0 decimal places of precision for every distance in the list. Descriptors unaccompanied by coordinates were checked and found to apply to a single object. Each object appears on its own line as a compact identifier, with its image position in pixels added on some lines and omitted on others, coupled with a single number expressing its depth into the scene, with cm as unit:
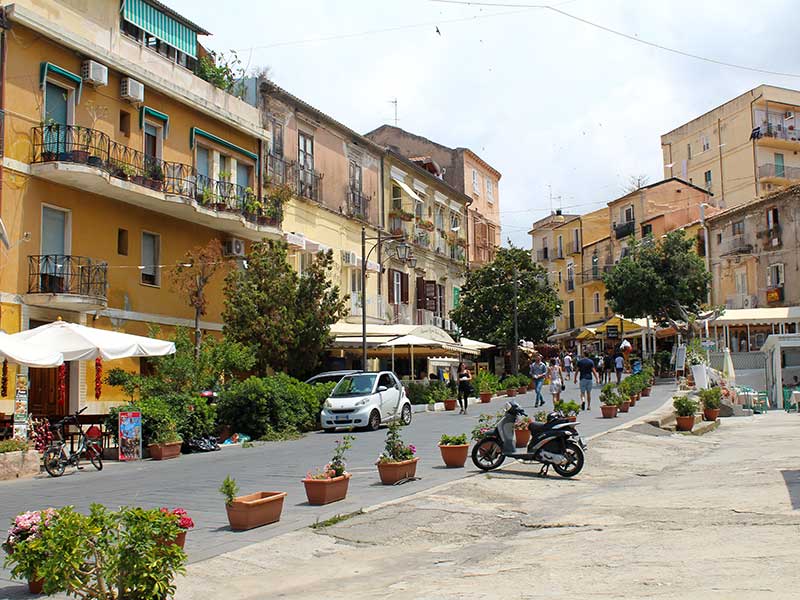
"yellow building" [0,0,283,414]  2123
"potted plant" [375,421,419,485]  1294
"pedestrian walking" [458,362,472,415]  2869
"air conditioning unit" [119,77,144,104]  2427
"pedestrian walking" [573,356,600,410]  2636
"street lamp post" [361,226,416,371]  2904
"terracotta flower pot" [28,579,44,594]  720
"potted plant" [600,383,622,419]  2408
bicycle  1563
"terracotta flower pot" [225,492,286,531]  967
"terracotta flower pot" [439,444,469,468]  1479
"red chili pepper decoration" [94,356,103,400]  2327
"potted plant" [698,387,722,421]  2478
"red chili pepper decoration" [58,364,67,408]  2267
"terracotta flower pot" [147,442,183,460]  1830
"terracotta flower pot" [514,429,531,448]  1711
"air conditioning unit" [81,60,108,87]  2283
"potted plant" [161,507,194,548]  701
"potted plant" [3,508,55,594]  665
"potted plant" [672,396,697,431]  2189
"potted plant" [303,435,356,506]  1132
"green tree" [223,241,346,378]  2530
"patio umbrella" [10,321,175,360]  1706
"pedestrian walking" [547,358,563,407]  2630
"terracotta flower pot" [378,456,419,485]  1291
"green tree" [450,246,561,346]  4519
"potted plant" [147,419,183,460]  1830
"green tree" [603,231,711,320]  4584
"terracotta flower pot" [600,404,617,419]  2403
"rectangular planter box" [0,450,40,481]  1523
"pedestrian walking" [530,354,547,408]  2795
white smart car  2323
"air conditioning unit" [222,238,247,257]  2939
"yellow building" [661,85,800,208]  5653
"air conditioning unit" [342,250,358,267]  3719
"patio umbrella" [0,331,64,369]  1548
